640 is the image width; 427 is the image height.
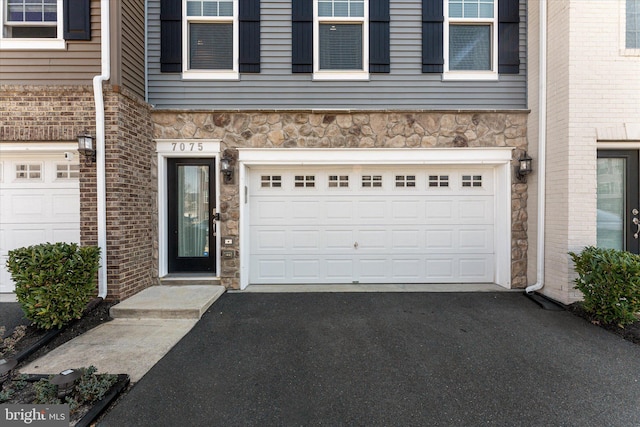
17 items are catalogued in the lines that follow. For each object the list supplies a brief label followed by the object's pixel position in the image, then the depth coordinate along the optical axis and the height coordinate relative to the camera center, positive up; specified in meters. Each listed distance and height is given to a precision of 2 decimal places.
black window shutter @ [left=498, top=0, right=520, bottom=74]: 4.79 +2.82
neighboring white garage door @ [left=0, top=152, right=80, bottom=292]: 4.34 +0.11
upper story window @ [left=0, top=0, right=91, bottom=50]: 4.01 +2.60
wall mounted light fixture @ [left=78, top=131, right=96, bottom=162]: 3.87 +0.85
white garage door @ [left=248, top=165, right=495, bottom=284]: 5.05 -0.27
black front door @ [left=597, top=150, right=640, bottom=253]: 4.32 +0.12
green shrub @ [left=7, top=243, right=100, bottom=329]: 3.26 -0.83
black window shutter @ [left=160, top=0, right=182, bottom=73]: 4.73 +2.79
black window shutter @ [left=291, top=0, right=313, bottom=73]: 4.75 +2.85
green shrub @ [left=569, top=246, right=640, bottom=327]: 3.35 -0.90
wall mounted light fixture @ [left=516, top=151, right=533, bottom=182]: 4.63 +0.69
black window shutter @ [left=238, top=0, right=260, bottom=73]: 4.73 +2.84
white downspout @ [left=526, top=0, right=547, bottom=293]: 4.44 +1.06
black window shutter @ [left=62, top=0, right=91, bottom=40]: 4.00 +2.60
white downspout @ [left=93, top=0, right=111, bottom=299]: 3.97 +0.88
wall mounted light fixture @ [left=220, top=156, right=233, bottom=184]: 4.66 +0.65
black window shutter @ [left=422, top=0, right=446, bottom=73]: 4.77 +2.83
